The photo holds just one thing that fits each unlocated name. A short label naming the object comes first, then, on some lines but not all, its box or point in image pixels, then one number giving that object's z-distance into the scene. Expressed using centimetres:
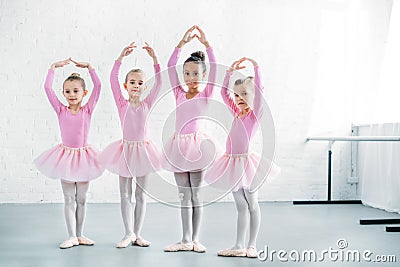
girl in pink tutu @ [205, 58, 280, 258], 282
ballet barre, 487
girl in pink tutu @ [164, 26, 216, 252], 293
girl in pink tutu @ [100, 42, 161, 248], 304
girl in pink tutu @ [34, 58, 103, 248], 305
